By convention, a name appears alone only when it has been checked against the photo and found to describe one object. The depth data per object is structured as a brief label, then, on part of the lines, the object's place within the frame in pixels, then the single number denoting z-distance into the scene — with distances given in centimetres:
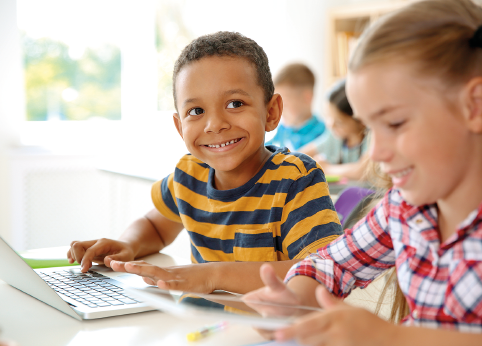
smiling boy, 102
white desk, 67
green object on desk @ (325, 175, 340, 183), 223
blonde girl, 58
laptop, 78
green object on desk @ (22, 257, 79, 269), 114
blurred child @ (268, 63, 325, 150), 353
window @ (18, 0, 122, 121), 351
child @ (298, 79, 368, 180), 279
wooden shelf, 420
